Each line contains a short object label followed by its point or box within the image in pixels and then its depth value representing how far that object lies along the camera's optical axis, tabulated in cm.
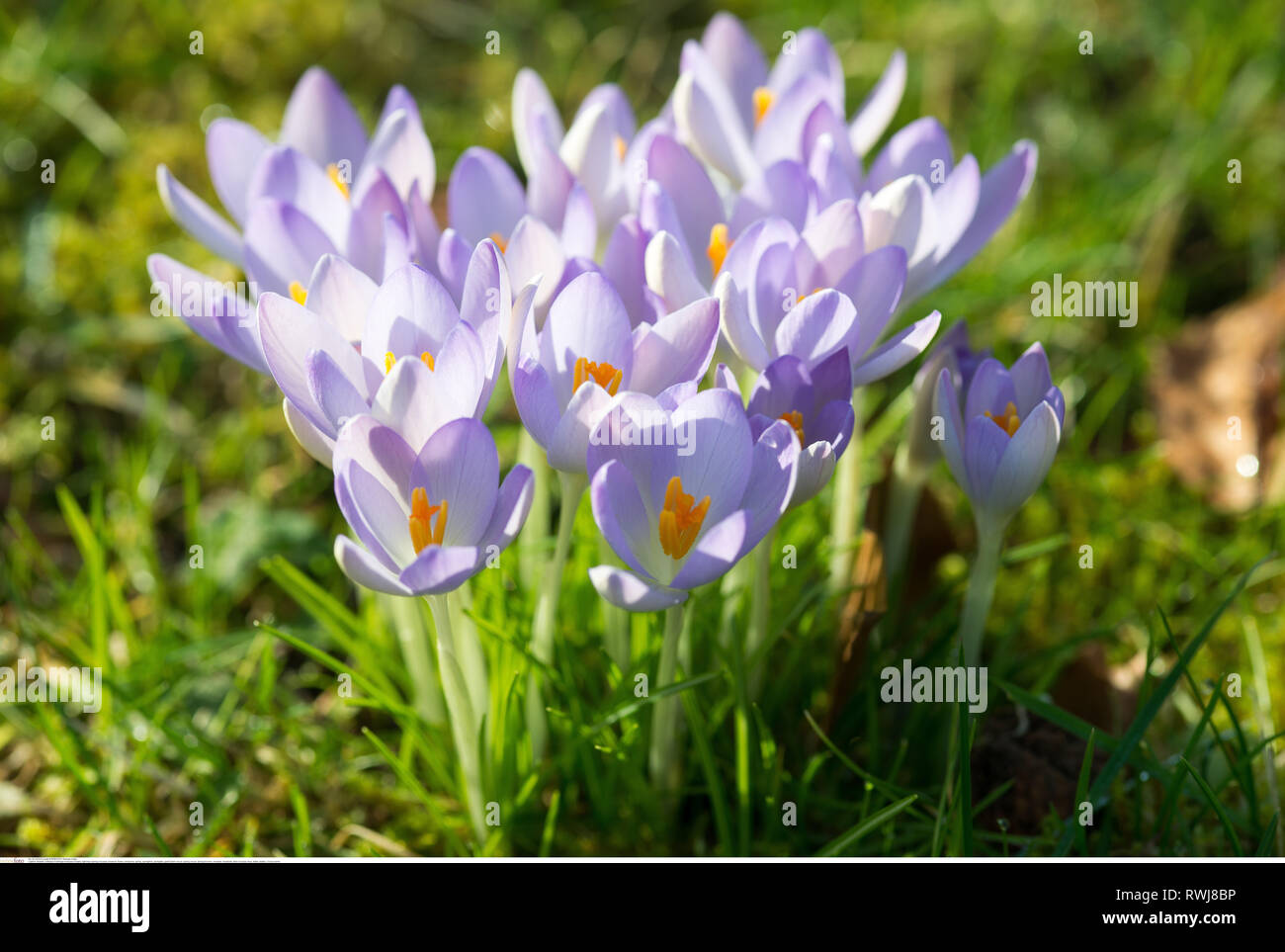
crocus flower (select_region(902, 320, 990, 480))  69
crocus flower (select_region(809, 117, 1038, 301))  67
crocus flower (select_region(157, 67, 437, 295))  67
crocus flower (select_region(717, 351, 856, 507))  64
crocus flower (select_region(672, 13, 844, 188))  70
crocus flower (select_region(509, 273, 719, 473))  64
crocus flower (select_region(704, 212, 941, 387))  65
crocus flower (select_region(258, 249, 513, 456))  63
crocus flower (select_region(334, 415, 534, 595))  62
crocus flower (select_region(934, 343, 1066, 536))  66
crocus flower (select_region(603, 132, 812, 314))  65
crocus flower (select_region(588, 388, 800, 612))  62
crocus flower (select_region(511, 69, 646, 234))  68
